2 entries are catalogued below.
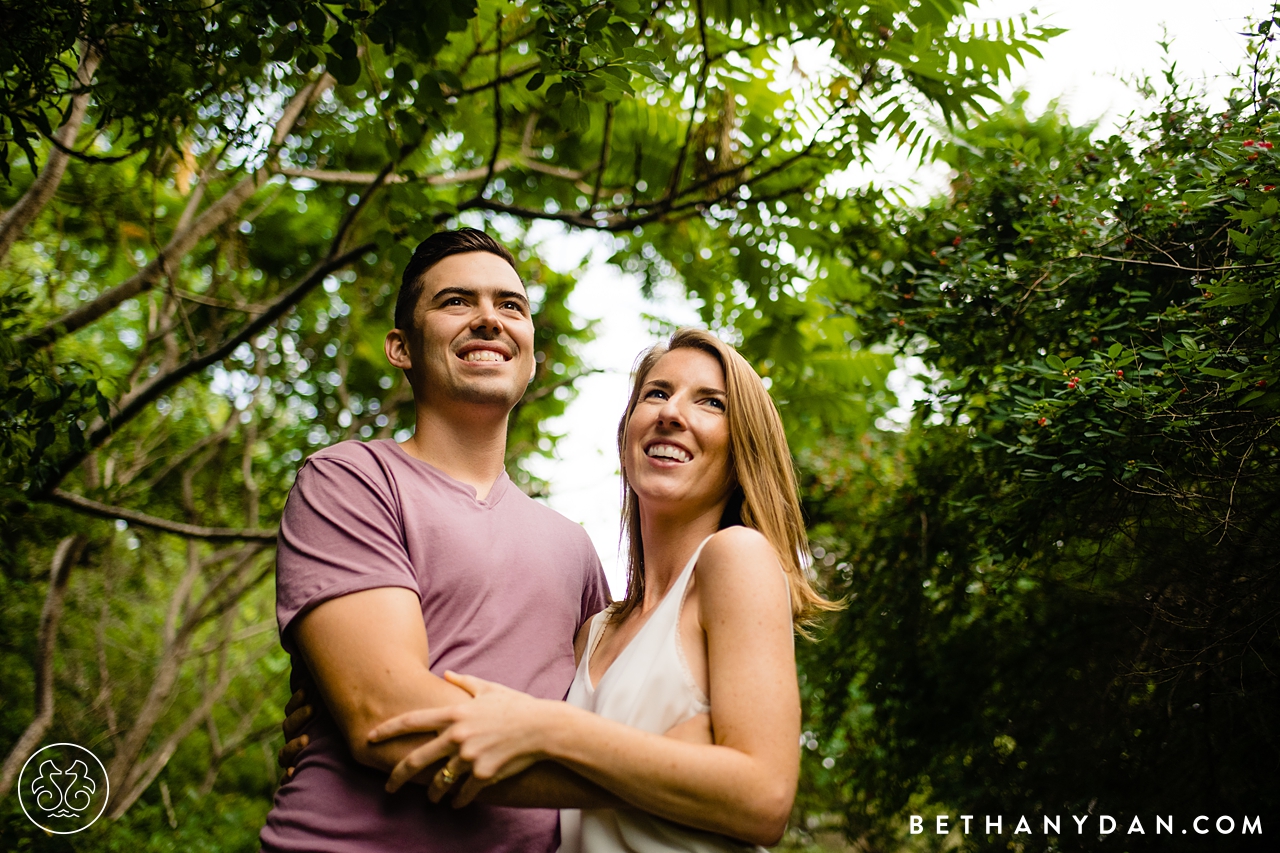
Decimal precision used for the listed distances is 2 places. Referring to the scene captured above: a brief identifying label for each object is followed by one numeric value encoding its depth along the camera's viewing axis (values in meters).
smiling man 1.92
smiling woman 1.80
